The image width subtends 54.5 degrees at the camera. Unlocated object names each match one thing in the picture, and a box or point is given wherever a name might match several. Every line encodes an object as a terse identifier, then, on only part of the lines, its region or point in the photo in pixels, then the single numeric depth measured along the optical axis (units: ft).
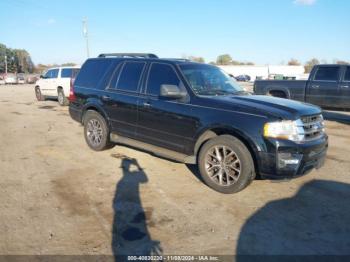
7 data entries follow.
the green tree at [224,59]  437.17
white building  308.19
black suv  15.20
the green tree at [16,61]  317.95
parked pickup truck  37.42
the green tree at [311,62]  372.07
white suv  50.40
